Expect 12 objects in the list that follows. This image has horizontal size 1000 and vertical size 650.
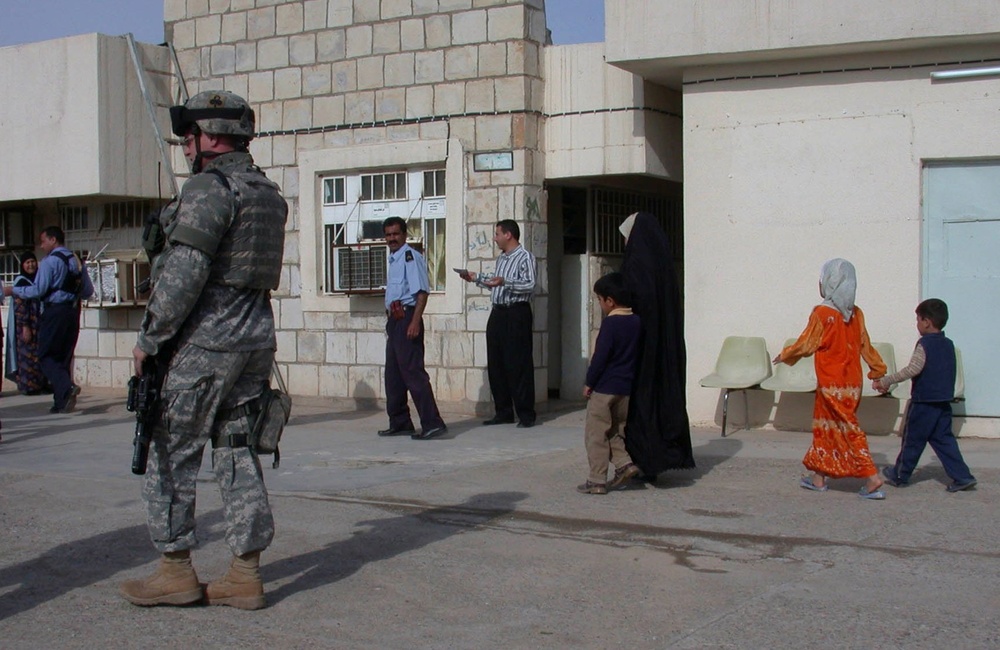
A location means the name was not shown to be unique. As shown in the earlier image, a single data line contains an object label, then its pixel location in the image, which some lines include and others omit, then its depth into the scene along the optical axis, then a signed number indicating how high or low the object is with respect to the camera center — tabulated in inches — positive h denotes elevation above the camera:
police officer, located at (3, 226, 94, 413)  457.7 -13.1
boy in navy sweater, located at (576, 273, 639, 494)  278.8 -23.8
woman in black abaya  285.1 -19.9
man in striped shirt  401.1 -16.9
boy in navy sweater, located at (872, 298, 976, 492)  283.9 -27.4
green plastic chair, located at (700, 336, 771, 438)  380.5 -28.3
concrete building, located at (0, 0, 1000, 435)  370.3 +42.0
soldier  182.5 -10.7
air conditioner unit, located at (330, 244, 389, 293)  458.3 +4.2
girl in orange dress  277.7 -23.4
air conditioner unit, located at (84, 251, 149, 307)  524.7 +0.1
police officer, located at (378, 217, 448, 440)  378.9 -18.6
